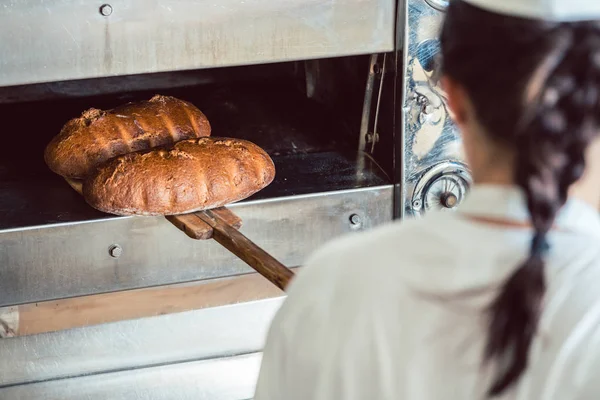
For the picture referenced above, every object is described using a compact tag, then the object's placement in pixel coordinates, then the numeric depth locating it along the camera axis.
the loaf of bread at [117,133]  2.55
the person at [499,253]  1.44
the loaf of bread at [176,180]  2.45
